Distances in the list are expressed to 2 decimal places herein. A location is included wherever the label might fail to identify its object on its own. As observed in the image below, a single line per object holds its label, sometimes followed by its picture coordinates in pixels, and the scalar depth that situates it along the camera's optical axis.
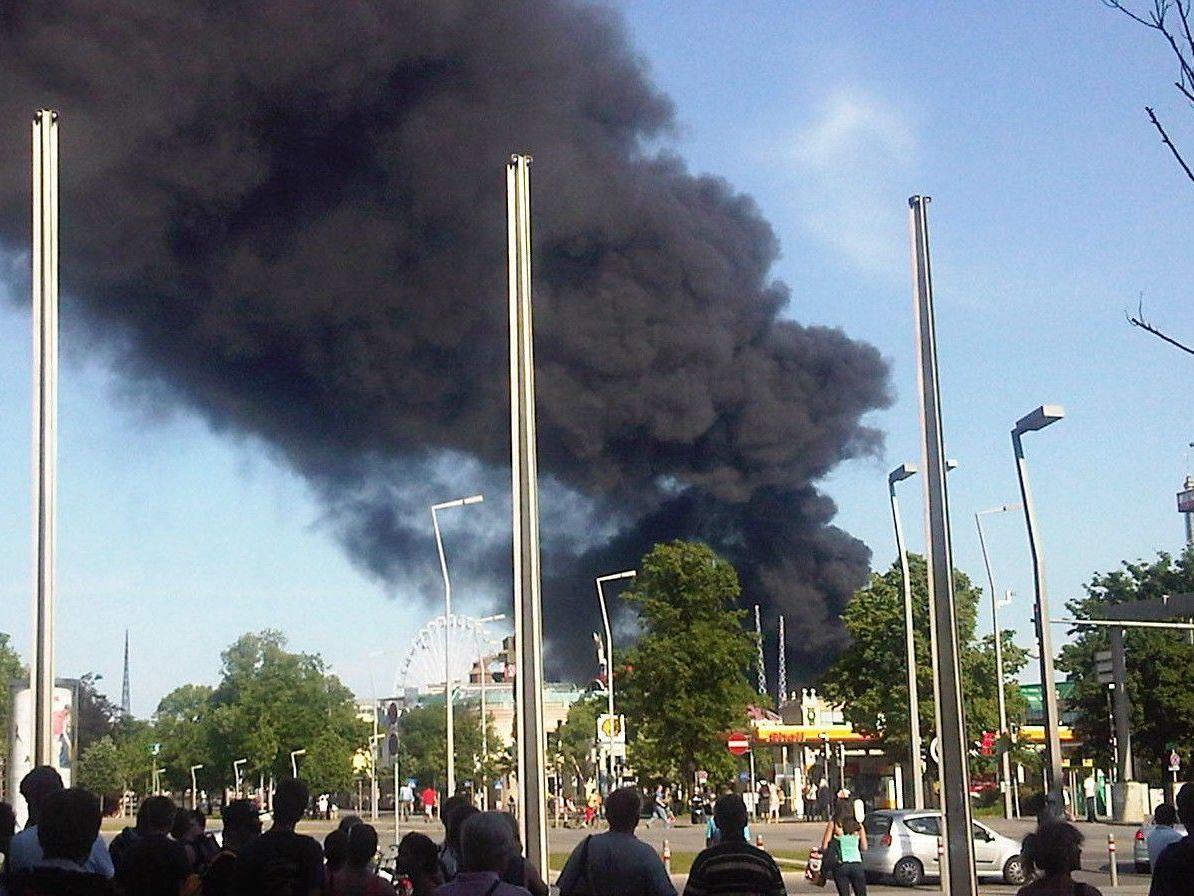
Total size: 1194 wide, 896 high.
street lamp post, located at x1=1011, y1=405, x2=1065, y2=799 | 20.50
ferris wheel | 72.00
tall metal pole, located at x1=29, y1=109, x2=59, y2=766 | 13.58
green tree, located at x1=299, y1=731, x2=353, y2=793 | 66.62
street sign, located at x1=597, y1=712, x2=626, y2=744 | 41.84
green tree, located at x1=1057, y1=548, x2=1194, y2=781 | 60.84
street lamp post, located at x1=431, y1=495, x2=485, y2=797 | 34.91
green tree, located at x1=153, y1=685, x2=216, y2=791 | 71.38
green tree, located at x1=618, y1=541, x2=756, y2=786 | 47.03
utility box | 50.84
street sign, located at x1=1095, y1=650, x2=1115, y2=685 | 30.64
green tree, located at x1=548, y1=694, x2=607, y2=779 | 82.96
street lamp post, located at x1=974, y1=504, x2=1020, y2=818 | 47.84
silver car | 28.28
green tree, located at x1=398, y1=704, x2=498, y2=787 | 84.74
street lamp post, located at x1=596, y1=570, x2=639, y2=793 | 45.90
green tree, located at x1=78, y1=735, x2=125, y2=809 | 81.38
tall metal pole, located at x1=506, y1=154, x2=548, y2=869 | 14.61
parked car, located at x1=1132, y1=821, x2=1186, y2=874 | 29.91
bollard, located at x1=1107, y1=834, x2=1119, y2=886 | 26.42
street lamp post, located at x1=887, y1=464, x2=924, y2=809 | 32.56
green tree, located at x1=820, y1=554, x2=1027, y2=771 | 53.75
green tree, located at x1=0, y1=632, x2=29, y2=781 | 69.42
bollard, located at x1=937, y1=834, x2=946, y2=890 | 24.67
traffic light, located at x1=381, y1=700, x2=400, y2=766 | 23.75
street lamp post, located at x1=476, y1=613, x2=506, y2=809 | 65.12
